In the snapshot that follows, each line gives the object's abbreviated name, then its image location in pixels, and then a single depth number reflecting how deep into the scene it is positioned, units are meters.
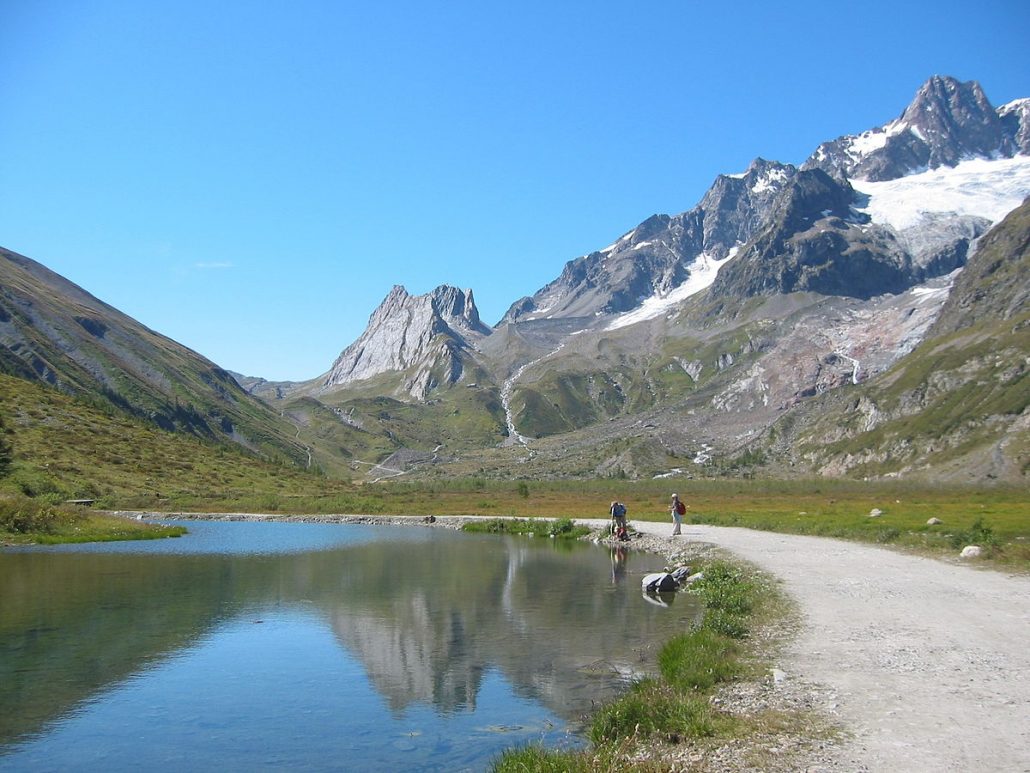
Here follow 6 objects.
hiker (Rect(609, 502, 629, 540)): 62.38
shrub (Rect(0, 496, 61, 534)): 55.66
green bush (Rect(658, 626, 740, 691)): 17.95
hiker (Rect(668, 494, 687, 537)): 57.72
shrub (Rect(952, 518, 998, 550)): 40.50
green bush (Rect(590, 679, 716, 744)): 14.55
